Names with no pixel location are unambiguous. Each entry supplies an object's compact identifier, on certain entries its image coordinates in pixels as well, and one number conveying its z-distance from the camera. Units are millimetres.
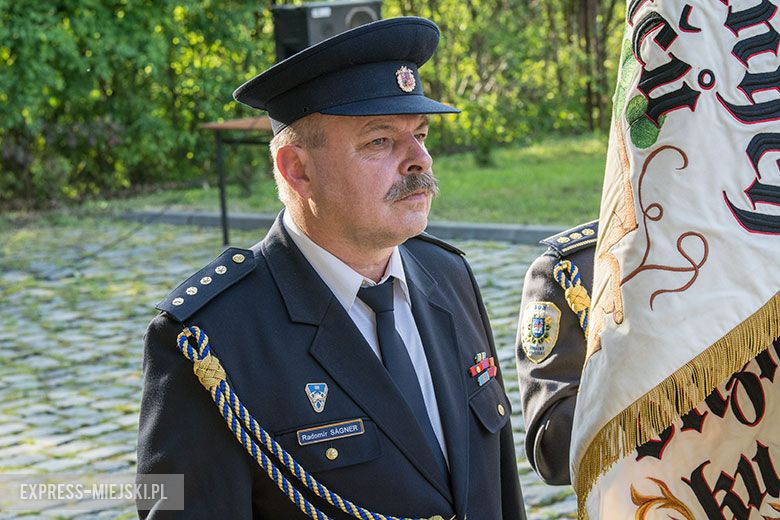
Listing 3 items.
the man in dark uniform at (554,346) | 2680
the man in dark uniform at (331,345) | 2252
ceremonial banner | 1996
